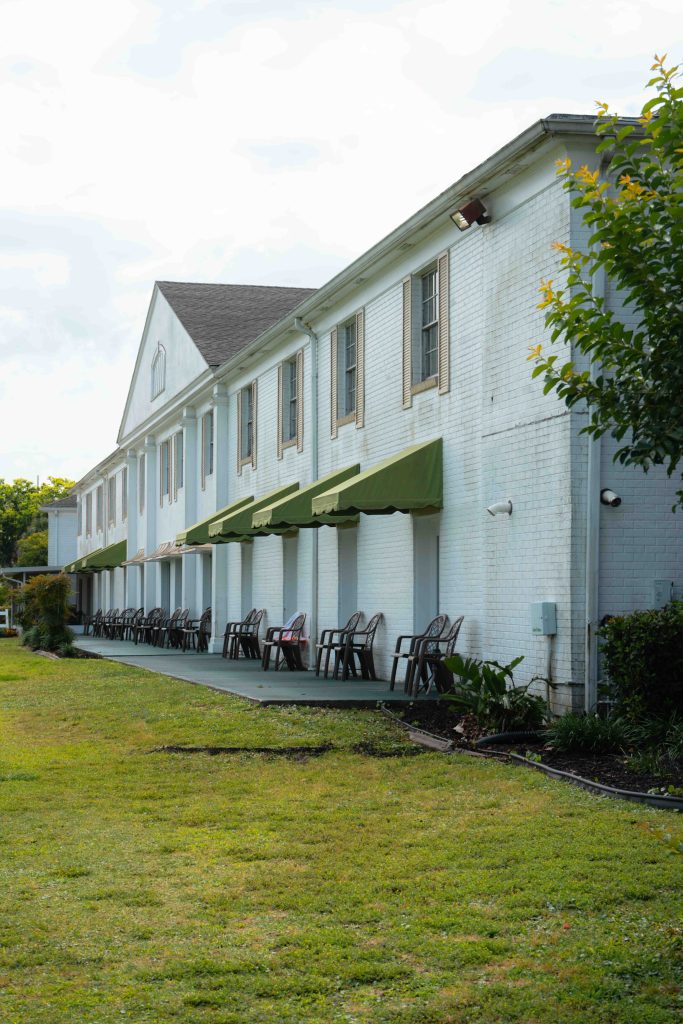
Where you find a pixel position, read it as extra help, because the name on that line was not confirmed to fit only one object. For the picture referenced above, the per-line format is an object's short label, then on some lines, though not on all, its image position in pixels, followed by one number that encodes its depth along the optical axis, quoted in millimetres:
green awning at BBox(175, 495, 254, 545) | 23453
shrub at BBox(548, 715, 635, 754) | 10102
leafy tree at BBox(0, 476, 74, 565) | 87812
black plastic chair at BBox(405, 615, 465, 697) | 14578
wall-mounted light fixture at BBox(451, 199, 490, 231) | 13875
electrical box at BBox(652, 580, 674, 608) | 12016
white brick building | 12078
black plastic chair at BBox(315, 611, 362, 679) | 17922
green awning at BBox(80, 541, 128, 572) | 39438
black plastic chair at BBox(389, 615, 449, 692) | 14898
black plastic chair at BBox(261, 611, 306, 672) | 20016
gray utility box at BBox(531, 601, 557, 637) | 12242
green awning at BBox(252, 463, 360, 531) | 18062
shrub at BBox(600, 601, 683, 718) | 10234
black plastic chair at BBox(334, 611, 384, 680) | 17516
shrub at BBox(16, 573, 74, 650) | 30422
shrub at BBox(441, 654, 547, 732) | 11008
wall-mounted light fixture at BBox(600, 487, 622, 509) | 11914
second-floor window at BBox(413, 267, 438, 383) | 16188
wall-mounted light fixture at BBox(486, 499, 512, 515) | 13336
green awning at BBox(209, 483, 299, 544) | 21328
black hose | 10602
